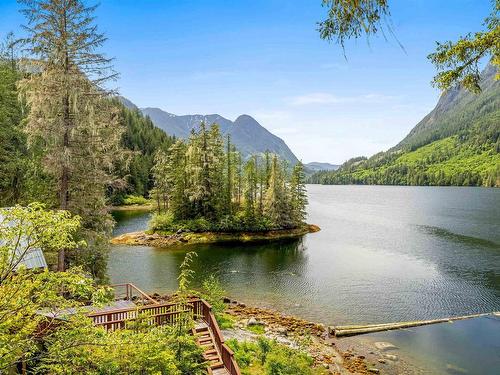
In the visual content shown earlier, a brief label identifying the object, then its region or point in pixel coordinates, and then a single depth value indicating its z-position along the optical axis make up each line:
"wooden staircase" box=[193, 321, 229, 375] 12.90
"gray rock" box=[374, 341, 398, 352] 19.83
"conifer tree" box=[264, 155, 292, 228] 55.34
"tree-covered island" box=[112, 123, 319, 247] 51.81
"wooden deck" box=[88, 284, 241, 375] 12.84
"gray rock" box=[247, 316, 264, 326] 21.80
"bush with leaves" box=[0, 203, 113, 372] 6.16
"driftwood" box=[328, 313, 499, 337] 21.38
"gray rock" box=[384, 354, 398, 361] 18.62
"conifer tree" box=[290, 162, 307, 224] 58.12
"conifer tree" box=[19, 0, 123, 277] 15.55
